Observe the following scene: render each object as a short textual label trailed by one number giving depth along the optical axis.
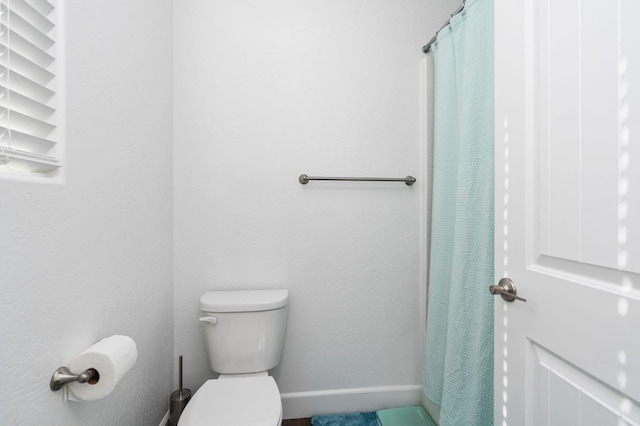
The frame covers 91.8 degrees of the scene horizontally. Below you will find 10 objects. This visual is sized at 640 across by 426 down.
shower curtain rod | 1.51
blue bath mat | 1.54
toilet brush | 1.36
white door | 0.58
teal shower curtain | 1.08
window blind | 0.62
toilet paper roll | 0.77
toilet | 1.36
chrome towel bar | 1.56
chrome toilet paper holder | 0.73
